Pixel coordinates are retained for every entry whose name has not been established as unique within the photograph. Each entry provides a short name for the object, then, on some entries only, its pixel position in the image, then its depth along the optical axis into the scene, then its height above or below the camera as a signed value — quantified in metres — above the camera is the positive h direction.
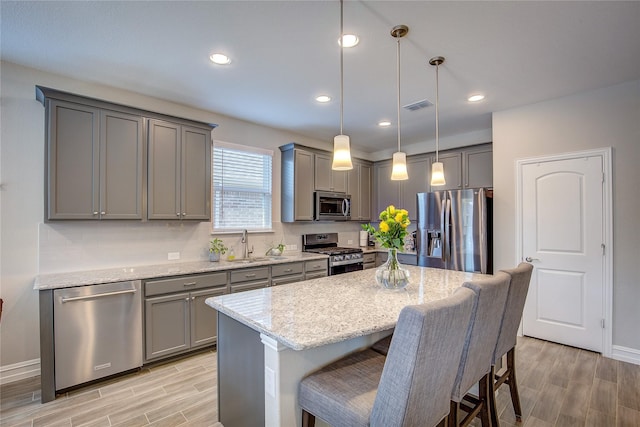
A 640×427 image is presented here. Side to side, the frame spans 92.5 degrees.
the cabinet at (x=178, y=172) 3.15 +0.49
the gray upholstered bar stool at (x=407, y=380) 1.12 -0.68
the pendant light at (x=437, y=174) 2.81 +0.38
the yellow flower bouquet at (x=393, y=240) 2.15 -0.17
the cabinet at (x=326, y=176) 4.70 +0.63
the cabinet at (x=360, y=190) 5.31 +0.47
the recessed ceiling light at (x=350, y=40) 2.24 +1.31
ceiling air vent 3.51 +1.30
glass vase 2.17 -0.43
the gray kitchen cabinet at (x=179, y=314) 2.85 -0.95
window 3.92 +0.40
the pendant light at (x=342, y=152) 2.12 +0.44
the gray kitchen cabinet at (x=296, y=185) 4.39 +0.45
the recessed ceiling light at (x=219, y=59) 2.49 +1.31
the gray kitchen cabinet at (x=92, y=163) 2.61 +0.50
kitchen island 1.42 -0.53
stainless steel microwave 4.66 +0.15
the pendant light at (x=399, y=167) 2.53 +0.41
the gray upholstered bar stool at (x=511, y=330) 1.88 -0.74
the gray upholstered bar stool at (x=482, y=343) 1.52 -0.68
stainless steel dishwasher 2.41 -0.95
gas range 4.47 -0.54
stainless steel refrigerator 3.80 -0.19
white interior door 3.18 -0.36
